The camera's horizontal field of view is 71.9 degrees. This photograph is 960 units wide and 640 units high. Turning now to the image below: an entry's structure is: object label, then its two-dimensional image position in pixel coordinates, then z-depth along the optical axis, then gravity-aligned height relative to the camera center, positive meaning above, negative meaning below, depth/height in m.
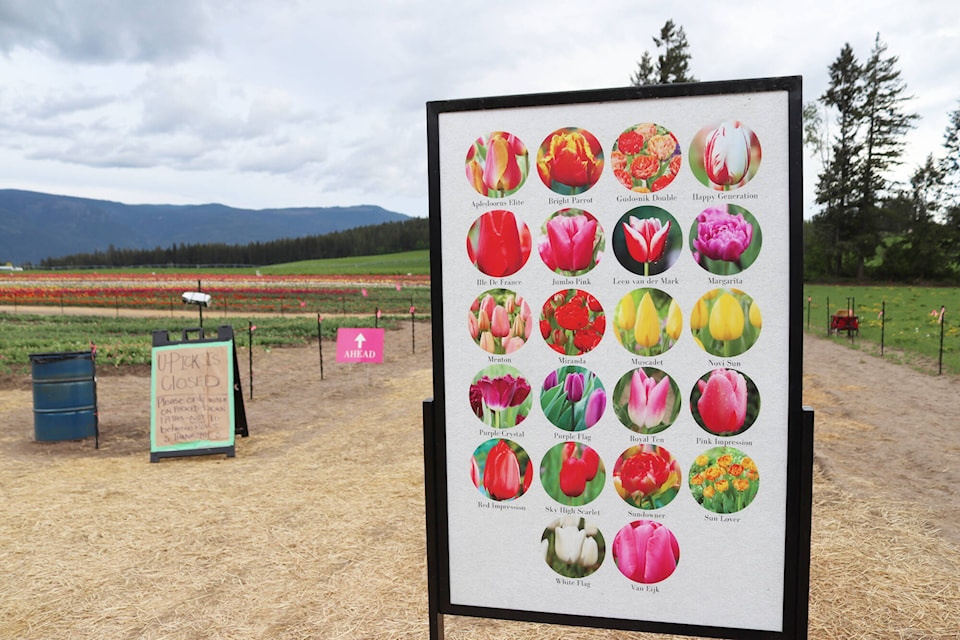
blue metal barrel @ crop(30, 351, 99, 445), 8.58 -1.38
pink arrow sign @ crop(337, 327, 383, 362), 12.30 -1.07
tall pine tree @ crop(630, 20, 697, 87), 58.09 +20.09
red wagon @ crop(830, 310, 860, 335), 20.36 -1.34
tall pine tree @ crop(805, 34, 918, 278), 53.28 +9.55
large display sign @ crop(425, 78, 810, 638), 2.36 -0.27
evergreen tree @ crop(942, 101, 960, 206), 47.50 +9.57
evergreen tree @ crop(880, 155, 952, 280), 46.03 +3.09
